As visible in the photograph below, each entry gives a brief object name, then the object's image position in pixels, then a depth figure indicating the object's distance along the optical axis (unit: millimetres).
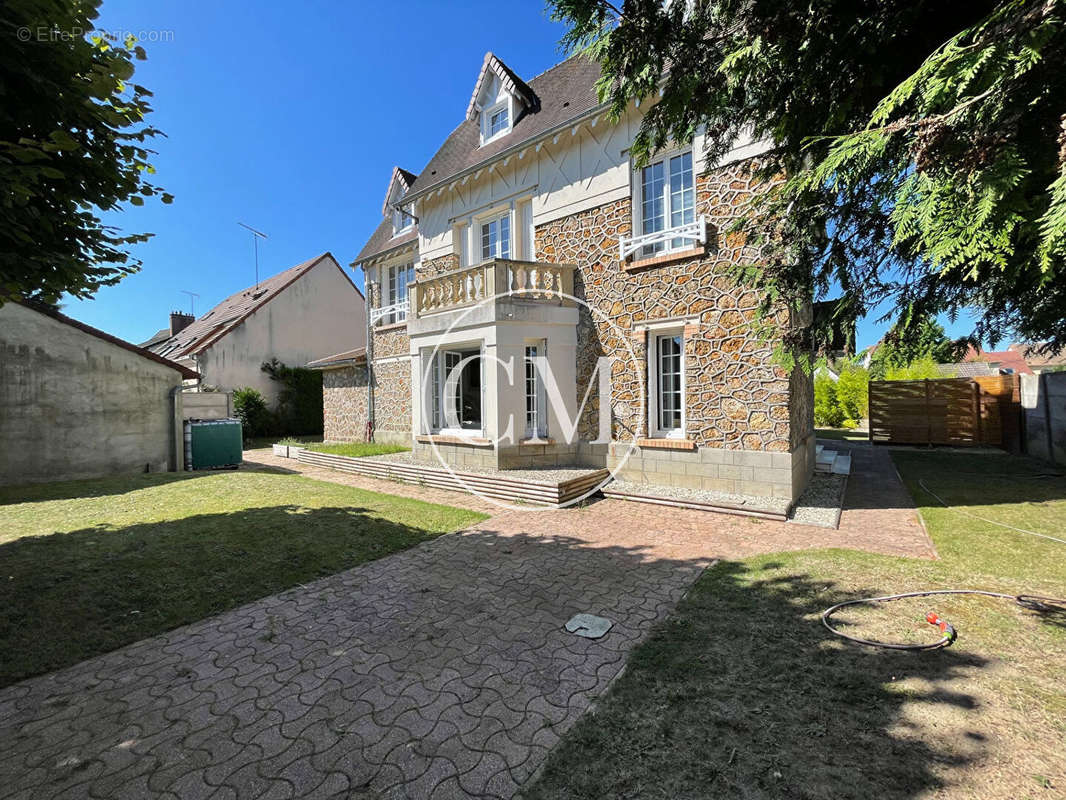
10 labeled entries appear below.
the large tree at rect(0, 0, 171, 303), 3717
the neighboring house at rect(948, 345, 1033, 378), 43522
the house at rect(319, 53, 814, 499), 8820
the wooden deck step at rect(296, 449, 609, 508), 8844
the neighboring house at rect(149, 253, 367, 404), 21531
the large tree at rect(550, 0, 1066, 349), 2793
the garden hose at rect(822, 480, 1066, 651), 3580
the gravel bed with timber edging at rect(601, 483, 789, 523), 7457
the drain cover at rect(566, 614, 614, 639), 3879
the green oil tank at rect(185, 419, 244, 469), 13852
